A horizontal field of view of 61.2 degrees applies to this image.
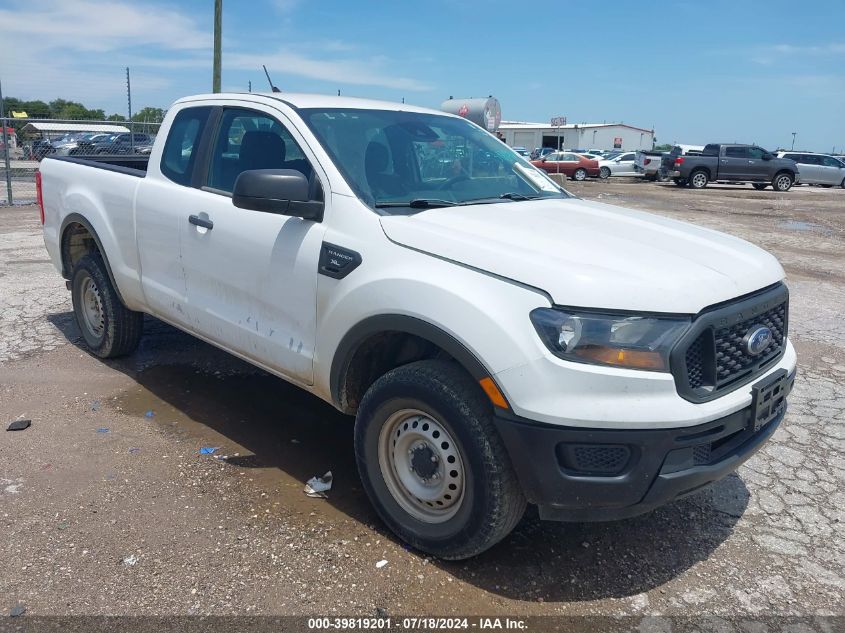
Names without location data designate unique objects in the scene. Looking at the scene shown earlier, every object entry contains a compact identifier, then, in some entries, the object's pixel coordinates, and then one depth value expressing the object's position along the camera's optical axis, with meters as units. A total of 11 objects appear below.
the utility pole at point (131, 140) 16.17
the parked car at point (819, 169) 32.03
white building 71.31
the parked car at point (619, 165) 37.91
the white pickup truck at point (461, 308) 2.54
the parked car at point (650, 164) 35.31
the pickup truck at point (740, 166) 29.17
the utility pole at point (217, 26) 17.39
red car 35.50
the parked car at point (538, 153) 40.34
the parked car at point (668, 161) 30.51
